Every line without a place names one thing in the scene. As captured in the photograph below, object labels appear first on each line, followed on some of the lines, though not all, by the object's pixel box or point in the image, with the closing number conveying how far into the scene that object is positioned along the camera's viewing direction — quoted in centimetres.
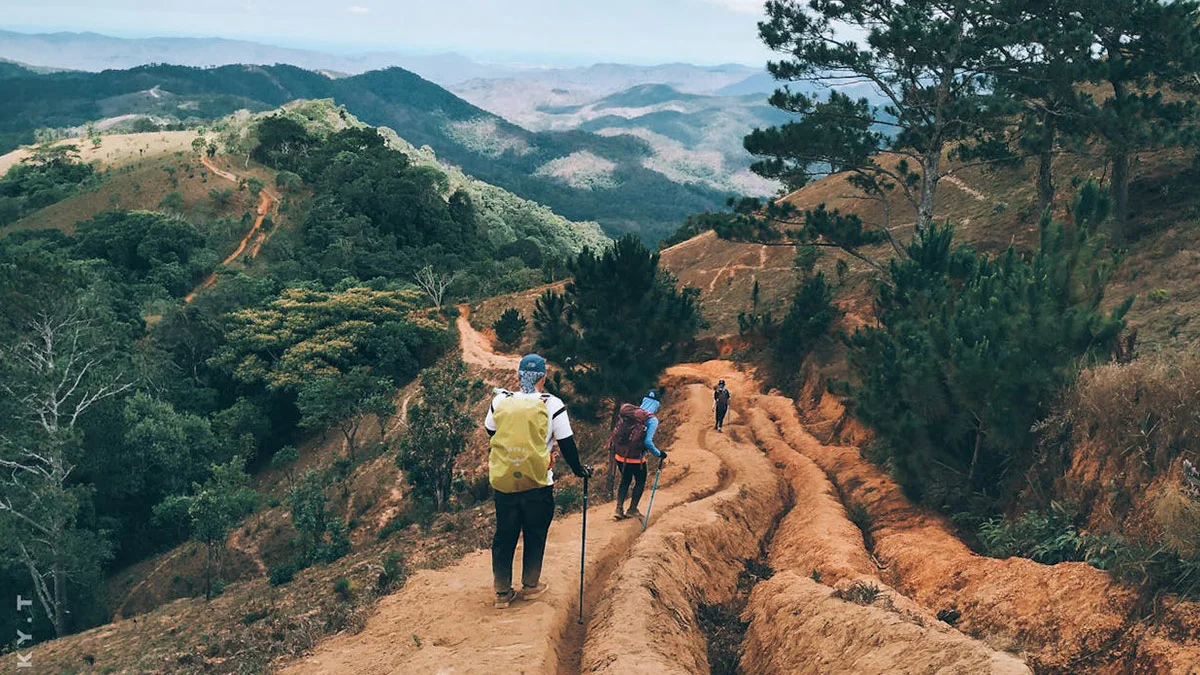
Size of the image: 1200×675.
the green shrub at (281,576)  1446
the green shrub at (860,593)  713
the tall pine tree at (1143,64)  2105
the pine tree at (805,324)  2641
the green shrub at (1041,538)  800
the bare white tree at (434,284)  5341
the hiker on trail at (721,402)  2017
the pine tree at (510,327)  4092
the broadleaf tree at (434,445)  2695
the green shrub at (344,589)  905
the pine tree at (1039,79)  2044
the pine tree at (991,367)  999
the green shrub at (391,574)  884
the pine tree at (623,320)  2039
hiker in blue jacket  1032
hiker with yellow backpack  657
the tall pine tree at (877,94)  2255
